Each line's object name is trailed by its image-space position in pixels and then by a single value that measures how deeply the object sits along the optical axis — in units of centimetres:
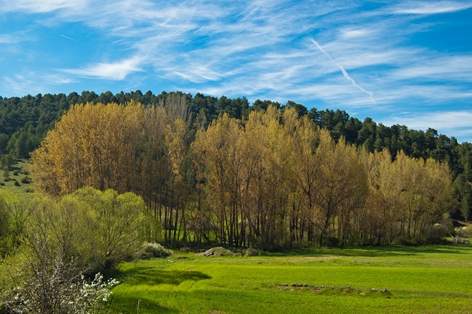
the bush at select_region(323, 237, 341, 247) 6047
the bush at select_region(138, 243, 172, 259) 4469
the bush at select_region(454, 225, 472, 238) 9020
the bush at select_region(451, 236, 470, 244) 7556
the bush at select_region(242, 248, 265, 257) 4925
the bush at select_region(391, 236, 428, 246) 7059
